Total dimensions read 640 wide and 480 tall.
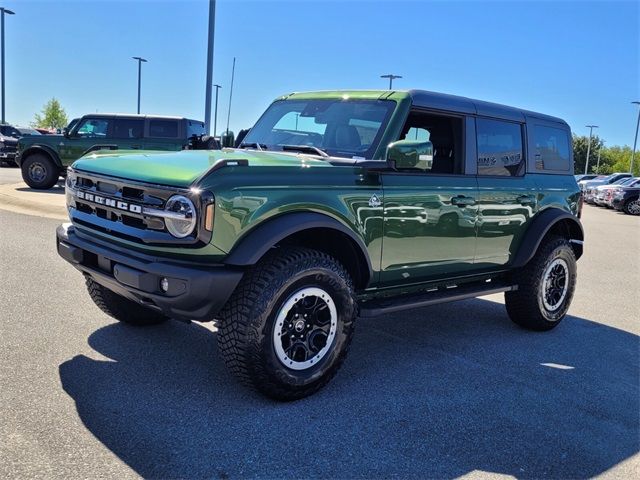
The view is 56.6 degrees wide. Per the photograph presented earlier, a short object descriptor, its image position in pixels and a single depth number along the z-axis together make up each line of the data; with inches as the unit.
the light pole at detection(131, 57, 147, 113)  1581.0
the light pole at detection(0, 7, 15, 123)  1421.9
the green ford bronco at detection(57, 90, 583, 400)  133.5
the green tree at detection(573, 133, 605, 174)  3454.7
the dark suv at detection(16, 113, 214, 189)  577.0
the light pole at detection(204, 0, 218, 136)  518.0
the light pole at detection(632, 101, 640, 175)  1987.0
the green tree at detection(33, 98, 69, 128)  2947.8
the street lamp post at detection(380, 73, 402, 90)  1477.6
